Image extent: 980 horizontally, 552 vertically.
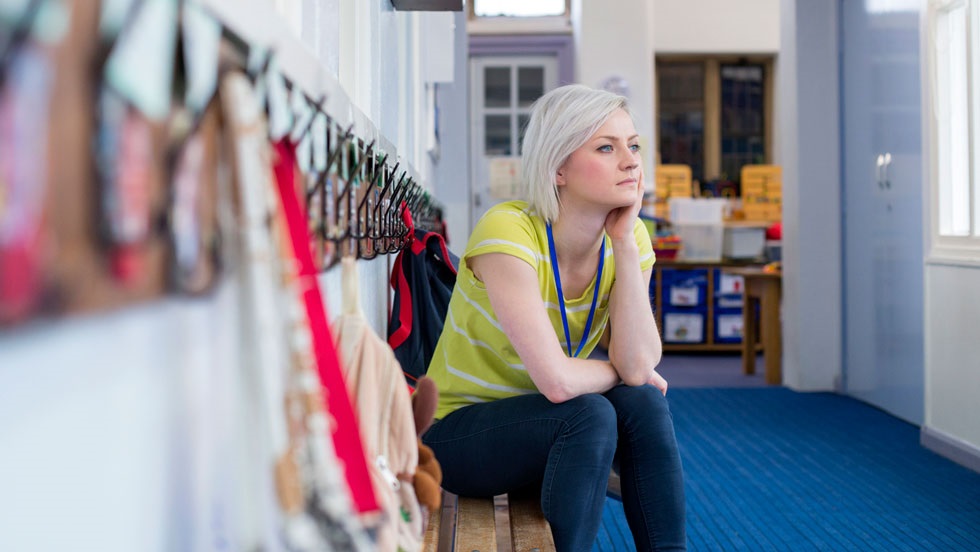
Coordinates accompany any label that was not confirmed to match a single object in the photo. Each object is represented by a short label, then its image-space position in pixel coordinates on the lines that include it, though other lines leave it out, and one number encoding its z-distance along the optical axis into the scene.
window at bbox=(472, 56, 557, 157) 8.23
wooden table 5.23
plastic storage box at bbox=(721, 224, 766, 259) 6.86
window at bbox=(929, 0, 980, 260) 3.08
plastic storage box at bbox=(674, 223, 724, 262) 6.89
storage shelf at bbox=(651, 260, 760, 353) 6.66
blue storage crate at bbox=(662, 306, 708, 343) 6.66
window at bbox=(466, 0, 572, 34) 8.02
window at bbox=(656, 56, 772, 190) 8.27
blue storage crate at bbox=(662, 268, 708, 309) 6.66
